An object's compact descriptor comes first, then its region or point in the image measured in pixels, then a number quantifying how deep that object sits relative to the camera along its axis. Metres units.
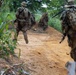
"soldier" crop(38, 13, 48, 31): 13.03
